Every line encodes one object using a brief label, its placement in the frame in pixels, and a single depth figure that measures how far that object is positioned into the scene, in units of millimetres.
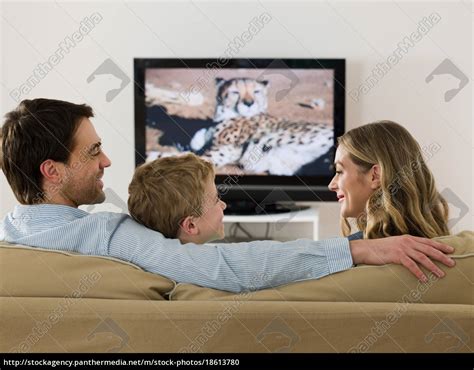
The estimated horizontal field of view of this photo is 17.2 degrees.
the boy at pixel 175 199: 4426
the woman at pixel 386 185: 4486
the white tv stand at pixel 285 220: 7225
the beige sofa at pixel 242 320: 3259
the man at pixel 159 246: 3636
